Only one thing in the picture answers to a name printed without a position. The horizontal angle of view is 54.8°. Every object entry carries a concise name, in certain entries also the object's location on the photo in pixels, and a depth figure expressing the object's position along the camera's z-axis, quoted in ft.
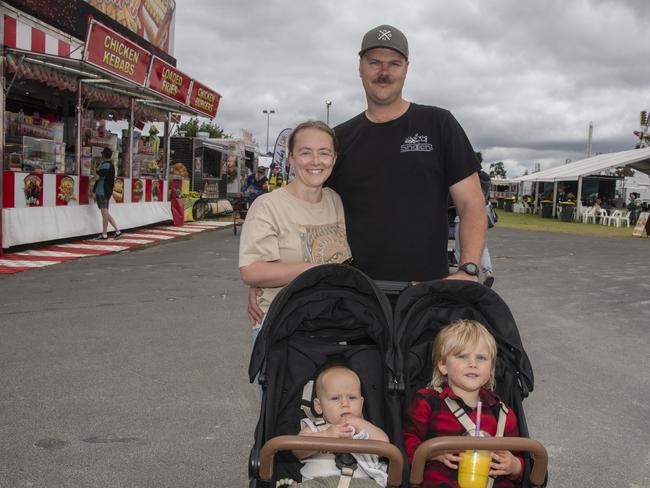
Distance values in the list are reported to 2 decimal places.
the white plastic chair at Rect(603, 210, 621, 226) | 108.58
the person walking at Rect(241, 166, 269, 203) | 54.90
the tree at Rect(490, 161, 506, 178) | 478.10
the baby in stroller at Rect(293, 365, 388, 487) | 7.64
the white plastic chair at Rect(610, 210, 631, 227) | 107.65
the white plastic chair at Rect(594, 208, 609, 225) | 112.27
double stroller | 8.25
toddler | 8.01
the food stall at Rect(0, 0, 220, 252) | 39.22
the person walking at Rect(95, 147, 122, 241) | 45.24
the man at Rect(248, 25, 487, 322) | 9.66
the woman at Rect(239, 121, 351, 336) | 8.83
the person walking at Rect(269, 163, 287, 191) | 63.93
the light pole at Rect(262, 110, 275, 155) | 300.40
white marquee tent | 108.06
